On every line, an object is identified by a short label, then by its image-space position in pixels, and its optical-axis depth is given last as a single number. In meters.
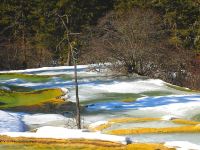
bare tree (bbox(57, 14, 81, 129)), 15.45
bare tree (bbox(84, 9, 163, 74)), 36.53
